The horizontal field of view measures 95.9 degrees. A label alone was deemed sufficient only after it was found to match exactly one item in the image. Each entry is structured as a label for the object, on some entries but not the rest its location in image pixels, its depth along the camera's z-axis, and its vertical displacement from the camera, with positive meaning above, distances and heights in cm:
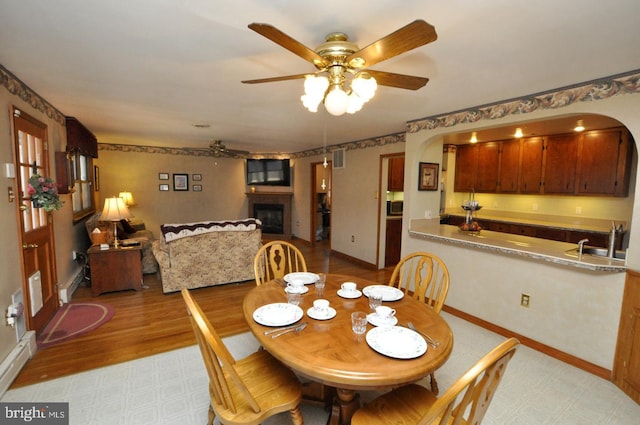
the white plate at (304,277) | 218 -70
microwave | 516 -33
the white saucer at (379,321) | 156 -72
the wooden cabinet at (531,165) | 455 +41
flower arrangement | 248 -7
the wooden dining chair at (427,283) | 195 -69
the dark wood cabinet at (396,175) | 510 +24
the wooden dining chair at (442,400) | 92 -81
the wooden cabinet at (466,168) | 547 +43
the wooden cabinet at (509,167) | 483 +40
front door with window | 242 -45
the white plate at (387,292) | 192 -71
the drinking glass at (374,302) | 168 -66
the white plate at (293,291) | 188 -69
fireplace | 757 -66
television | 757 +40
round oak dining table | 119 -75
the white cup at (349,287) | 198 -68
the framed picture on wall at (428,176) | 377 +17
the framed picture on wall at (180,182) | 701 +9
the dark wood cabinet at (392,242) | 506 -95
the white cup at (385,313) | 159 -69
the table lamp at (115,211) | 375 -34
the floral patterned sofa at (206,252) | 372 -90
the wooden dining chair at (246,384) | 120 -103
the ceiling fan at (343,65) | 132 +63
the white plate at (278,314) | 157 -72
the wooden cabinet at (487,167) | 513 +41
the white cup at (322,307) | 168 -70
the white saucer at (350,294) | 194 -72
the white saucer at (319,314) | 163 -73
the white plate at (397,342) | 130 -73
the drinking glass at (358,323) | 145 -68
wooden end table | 365 -108
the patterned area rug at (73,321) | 266 -141
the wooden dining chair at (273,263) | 233 -64
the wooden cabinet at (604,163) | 371 +38
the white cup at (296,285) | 195 -69
